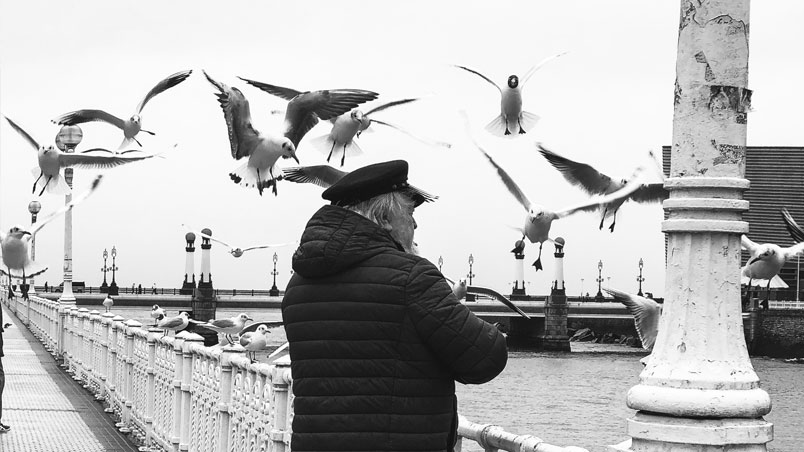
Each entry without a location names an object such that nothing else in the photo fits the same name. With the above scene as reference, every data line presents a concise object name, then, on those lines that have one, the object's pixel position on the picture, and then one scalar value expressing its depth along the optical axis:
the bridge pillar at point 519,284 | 105.19
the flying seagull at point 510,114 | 11.14
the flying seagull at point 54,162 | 15.20
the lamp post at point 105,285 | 102.19
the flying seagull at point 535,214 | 11.11
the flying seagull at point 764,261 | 12.55
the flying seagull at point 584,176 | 11.52
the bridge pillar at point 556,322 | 95.47
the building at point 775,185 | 53.31
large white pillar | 4.09
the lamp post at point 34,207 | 46.34
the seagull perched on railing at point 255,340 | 22.81
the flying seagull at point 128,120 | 13.98
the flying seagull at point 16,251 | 16.38
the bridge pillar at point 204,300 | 92.12
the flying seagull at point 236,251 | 13.54
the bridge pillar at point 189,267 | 100.19
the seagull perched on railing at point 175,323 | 26.14
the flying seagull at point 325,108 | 11.49
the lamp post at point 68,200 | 25.92
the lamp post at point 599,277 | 128.89
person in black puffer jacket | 3.88
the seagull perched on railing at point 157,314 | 35.38
